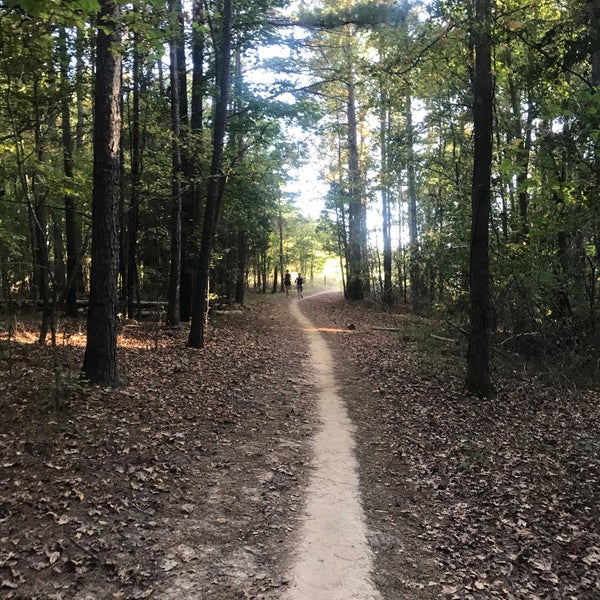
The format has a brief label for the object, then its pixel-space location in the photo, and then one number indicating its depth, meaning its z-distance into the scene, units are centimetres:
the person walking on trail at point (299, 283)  3628
